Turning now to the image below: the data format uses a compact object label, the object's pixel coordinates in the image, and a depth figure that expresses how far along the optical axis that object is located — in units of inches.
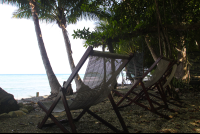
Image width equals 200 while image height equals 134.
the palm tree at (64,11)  332.8
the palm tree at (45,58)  270.2
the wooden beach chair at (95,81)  66.0
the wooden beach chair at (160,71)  110.3
